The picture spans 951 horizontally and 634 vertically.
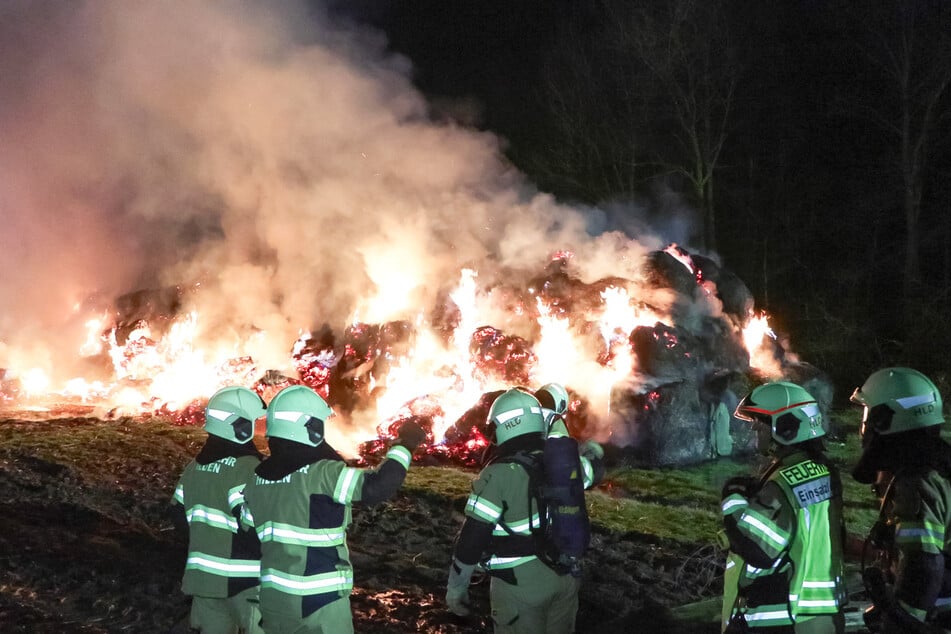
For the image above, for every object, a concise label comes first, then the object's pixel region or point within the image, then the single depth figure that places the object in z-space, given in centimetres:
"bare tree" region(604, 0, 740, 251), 2391
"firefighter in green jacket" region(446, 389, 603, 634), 385
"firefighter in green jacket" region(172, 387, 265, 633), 416
